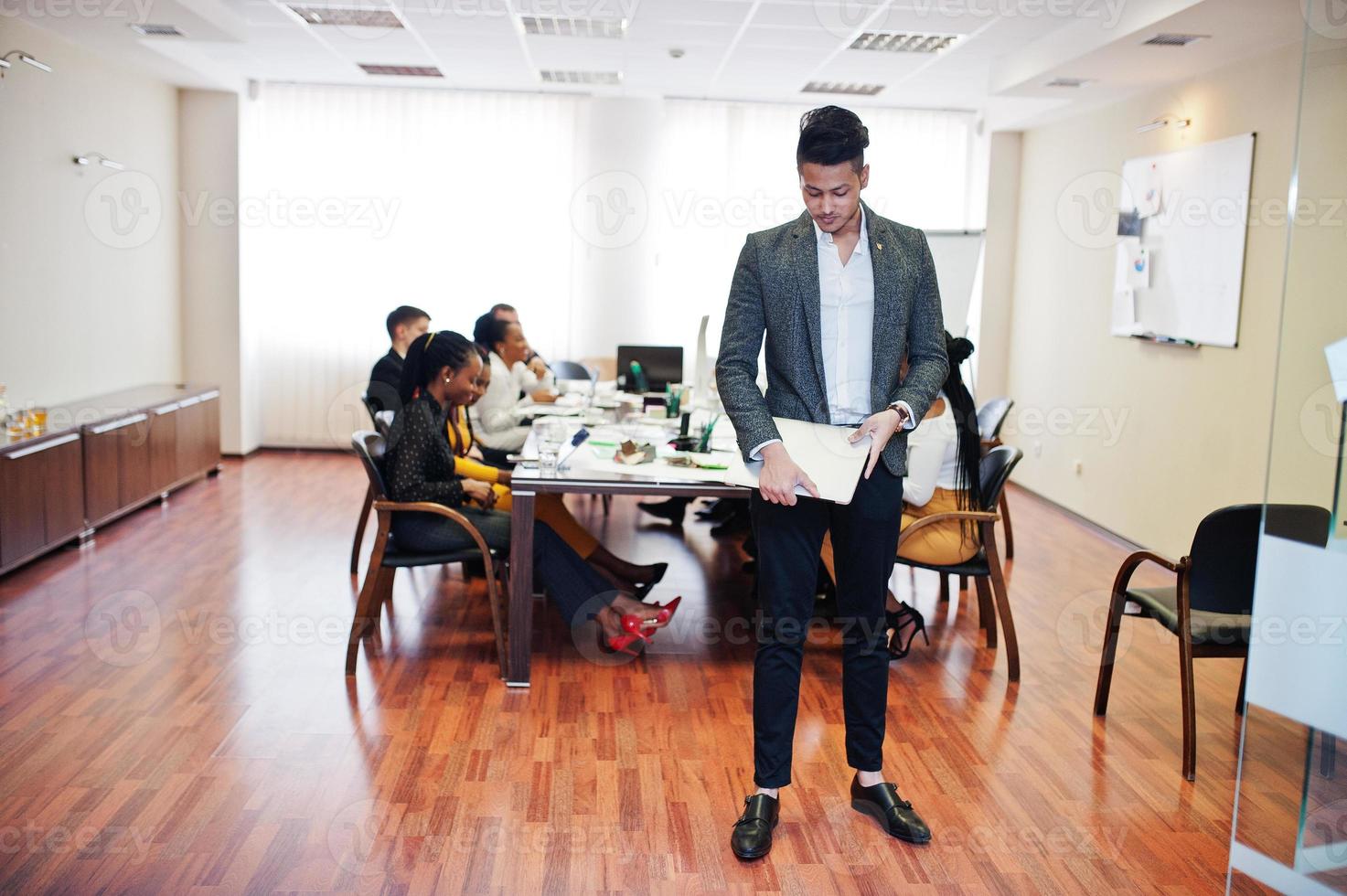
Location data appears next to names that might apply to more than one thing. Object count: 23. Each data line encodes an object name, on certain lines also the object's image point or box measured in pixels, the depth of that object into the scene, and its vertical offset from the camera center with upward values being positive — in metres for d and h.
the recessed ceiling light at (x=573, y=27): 6.46 +1.58
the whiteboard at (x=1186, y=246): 5.56 +0.43
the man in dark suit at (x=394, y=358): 5.17 -0.28
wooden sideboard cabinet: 5.07 -0.91
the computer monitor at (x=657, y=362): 6.74 -0.32
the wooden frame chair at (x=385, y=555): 3.88 -0.87
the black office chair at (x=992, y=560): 4.09 -0.85
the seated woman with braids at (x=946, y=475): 3.93 -0.55
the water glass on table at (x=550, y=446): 3.84 -0.49
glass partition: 2.05 -0.43
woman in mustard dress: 4.55 -0.89
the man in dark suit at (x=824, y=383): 2.63 -0.16
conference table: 3.78 -0.61
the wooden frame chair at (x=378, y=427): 4.77 -0.54
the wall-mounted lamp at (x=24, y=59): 5.48 +1.09
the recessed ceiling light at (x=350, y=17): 6.34 +1.56
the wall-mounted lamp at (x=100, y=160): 6.49 +0.74
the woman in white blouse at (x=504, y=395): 5.62 -0.47
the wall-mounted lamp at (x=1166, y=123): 6.11 +1.11
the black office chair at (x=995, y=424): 5.81 -0.52
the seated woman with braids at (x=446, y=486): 3.95 -0.65
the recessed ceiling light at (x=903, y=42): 6.55 +1.60
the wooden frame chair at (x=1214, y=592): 3.25 -0.75
